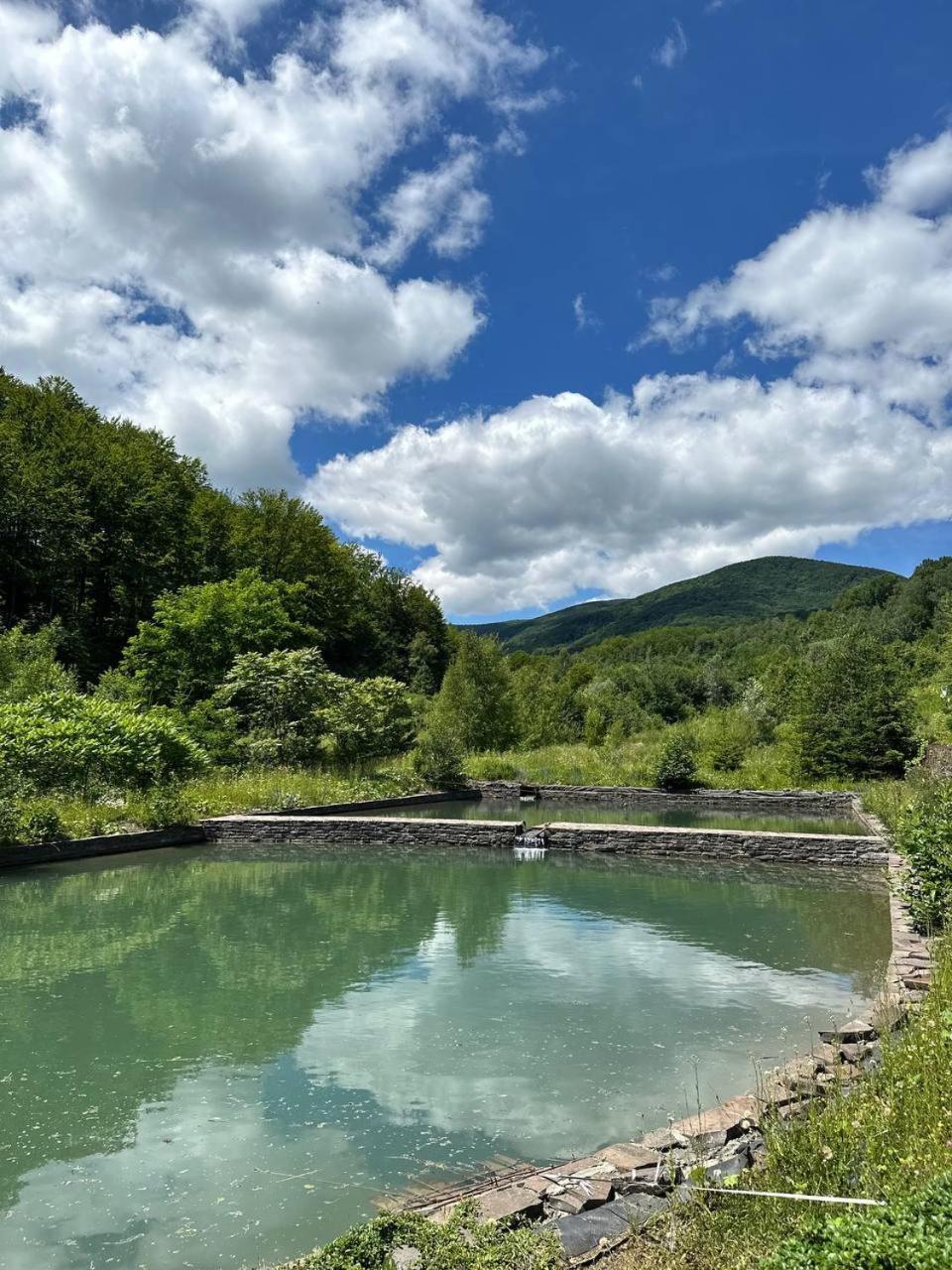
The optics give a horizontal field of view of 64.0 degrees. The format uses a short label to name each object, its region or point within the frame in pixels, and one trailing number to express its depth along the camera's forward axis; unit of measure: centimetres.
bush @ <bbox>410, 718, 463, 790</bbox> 2164
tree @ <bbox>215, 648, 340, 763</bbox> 1956
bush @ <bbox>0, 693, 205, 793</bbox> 1259
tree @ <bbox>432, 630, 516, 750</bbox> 2791
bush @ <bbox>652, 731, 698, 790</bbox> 2194
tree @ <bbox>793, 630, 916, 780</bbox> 2011
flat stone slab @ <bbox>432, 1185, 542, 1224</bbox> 293
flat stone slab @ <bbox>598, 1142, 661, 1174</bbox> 331
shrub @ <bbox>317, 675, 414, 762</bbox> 2042
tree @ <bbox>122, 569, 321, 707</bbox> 2202
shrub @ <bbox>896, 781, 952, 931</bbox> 659
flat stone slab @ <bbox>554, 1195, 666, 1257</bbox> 274
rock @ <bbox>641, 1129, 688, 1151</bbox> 348
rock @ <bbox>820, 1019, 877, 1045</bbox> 464
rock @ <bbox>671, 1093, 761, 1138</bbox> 352
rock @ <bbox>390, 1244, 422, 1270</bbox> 256
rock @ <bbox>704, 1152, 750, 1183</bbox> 304
